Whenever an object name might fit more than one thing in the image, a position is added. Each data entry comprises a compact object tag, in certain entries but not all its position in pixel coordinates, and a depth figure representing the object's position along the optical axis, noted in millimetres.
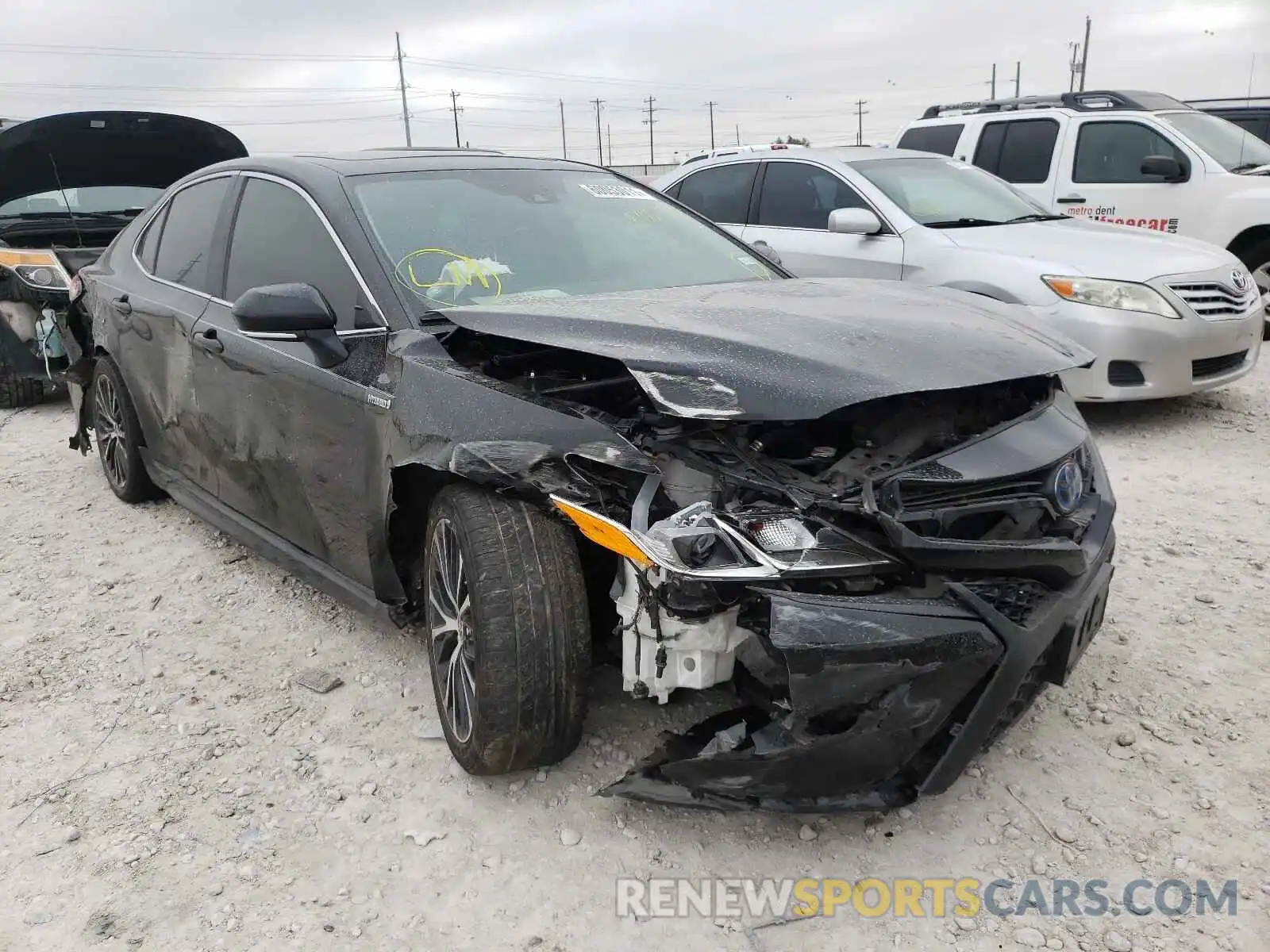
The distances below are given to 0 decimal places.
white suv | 7641
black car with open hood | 6180
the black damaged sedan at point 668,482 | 2076
